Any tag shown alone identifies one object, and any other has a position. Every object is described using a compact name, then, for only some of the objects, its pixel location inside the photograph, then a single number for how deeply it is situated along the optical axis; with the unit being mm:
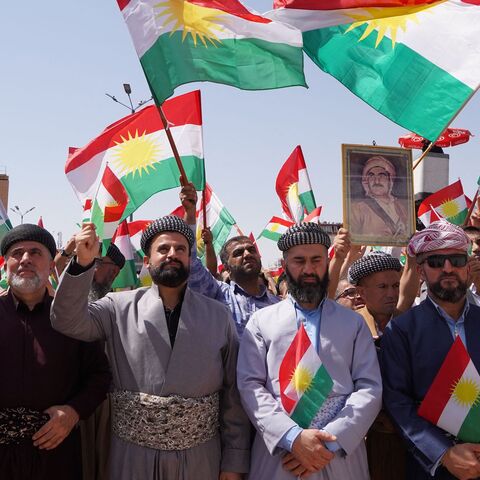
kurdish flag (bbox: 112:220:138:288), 6278
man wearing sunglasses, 2695
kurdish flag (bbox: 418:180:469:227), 6738
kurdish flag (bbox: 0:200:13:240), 6359
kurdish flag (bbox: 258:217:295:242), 8411
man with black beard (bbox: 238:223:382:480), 2627
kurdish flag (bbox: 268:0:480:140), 3793
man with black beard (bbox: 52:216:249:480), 2756
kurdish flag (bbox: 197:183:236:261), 8094
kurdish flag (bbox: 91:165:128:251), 3543
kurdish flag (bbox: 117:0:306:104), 3688
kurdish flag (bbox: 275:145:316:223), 7201
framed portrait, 3443
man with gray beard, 2773
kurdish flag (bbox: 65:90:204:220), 5211
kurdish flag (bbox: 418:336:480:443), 2682
